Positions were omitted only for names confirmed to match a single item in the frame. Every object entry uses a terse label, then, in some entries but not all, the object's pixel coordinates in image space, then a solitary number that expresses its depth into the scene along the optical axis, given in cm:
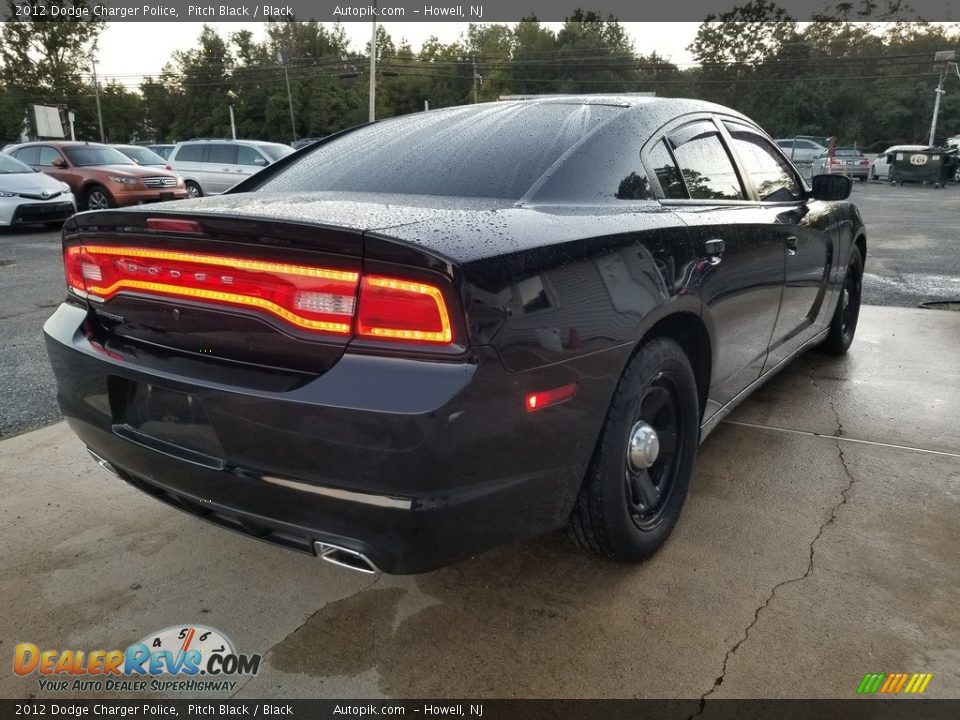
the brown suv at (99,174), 1249
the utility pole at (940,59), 3962
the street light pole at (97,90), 5654
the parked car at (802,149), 2609
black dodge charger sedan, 160
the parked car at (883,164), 2662
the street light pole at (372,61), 3027
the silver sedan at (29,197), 1090
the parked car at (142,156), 1478
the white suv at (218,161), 1555
